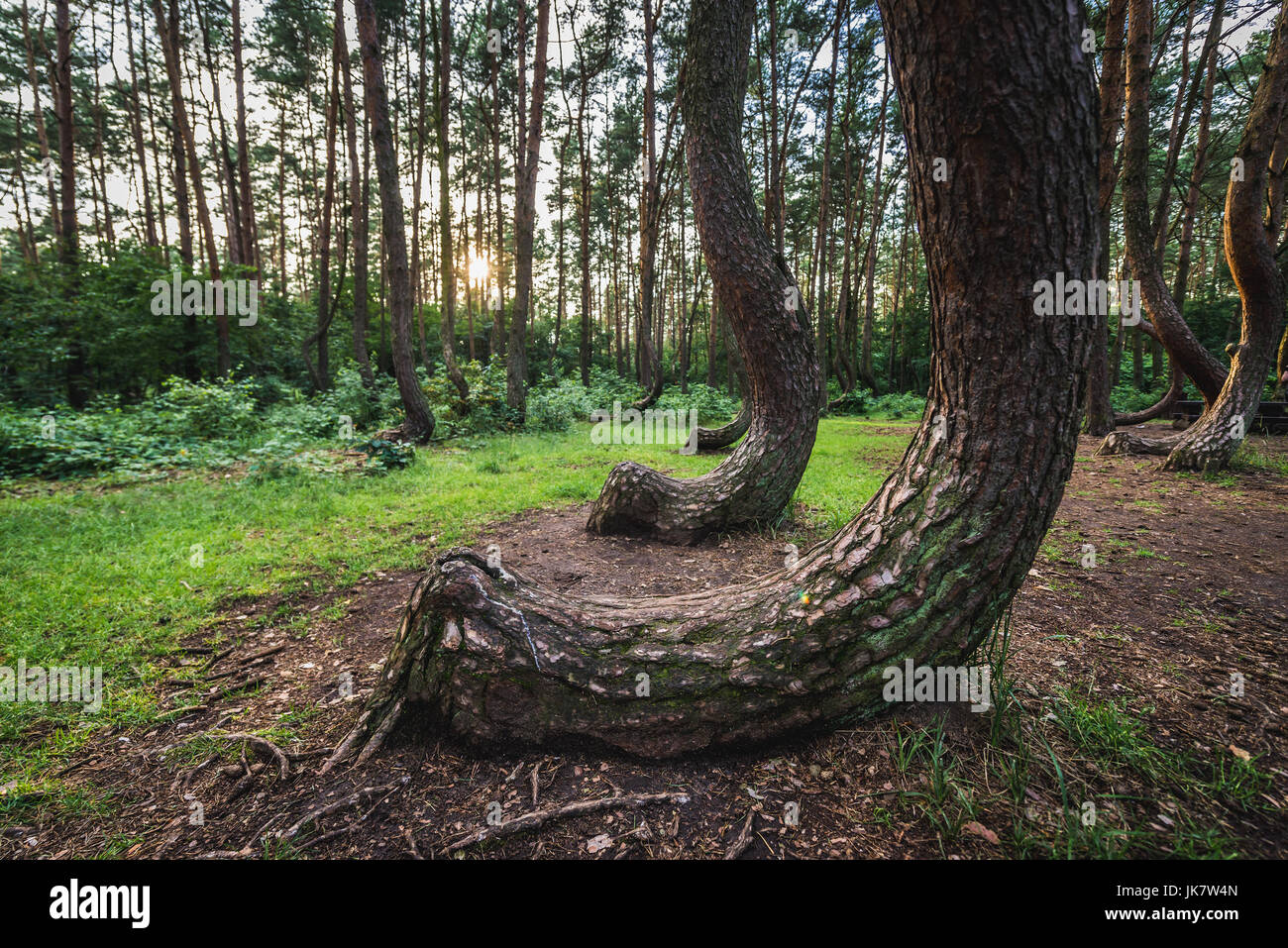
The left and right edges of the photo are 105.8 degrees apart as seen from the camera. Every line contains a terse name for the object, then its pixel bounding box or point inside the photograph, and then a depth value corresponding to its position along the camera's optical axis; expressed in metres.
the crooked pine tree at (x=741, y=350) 4.69
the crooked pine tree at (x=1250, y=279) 5.73
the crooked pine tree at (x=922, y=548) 1.54
